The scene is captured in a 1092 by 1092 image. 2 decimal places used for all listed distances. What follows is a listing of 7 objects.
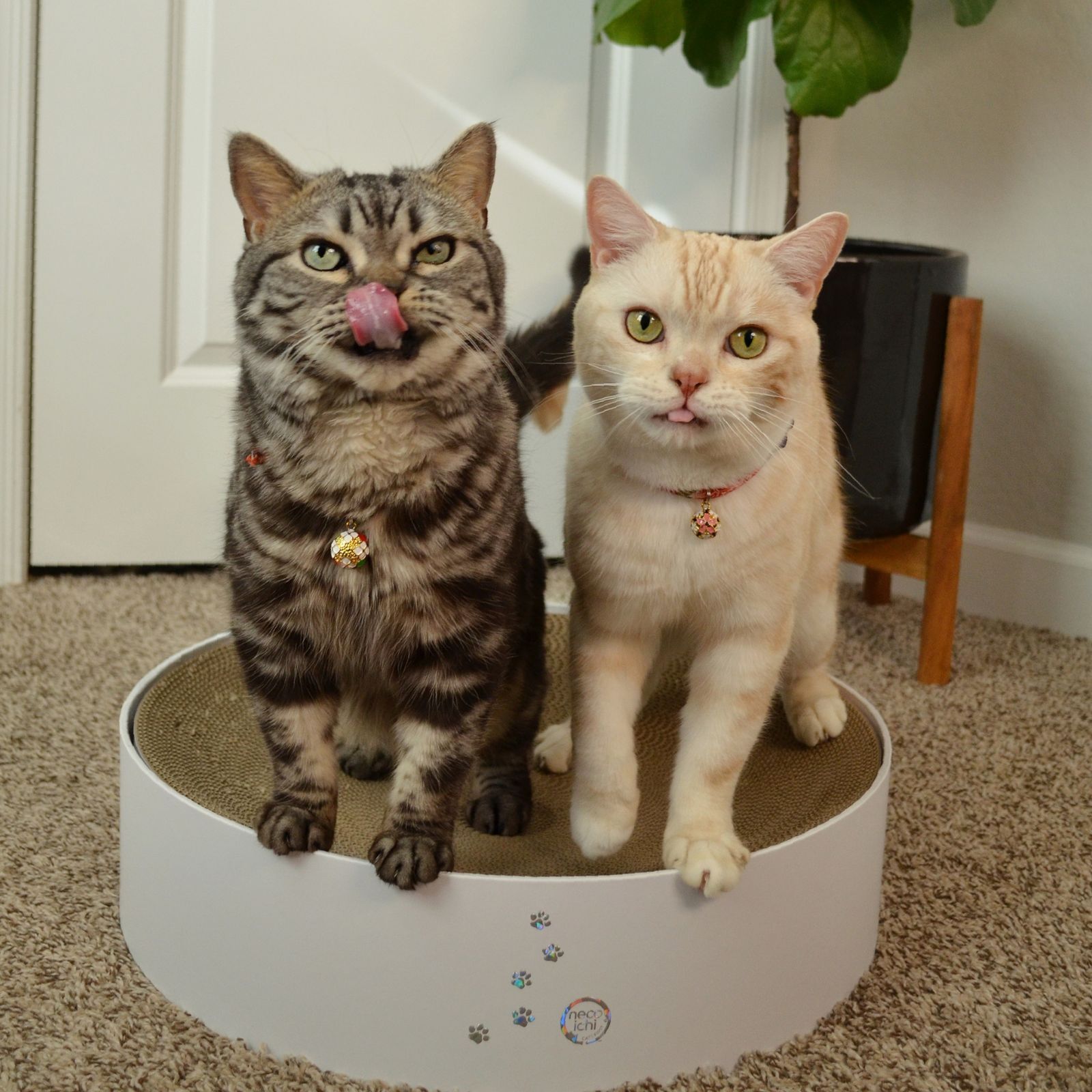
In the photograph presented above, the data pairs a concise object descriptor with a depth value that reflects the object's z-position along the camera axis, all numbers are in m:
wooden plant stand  1.83
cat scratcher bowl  0.97
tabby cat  0.91
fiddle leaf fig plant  1.71
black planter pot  1.77
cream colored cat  1.01
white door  1.98
